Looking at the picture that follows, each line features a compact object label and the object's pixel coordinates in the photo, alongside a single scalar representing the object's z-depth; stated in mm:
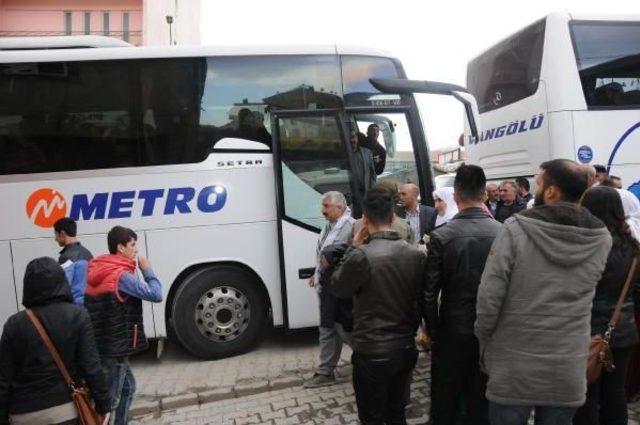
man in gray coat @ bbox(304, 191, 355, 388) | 4426
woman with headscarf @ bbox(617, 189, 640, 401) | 3834
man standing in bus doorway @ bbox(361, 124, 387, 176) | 5910
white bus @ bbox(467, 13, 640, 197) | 6629
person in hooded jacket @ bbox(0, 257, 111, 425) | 2574
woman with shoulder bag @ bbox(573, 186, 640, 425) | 2928
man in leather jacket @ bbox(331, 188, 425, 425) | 2824
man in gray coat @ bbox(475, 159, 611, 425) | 2322
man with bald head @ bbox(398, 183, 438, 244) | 5465
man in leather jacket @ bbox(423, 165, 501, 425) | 2857
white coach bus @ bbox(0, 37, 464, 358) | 5387
